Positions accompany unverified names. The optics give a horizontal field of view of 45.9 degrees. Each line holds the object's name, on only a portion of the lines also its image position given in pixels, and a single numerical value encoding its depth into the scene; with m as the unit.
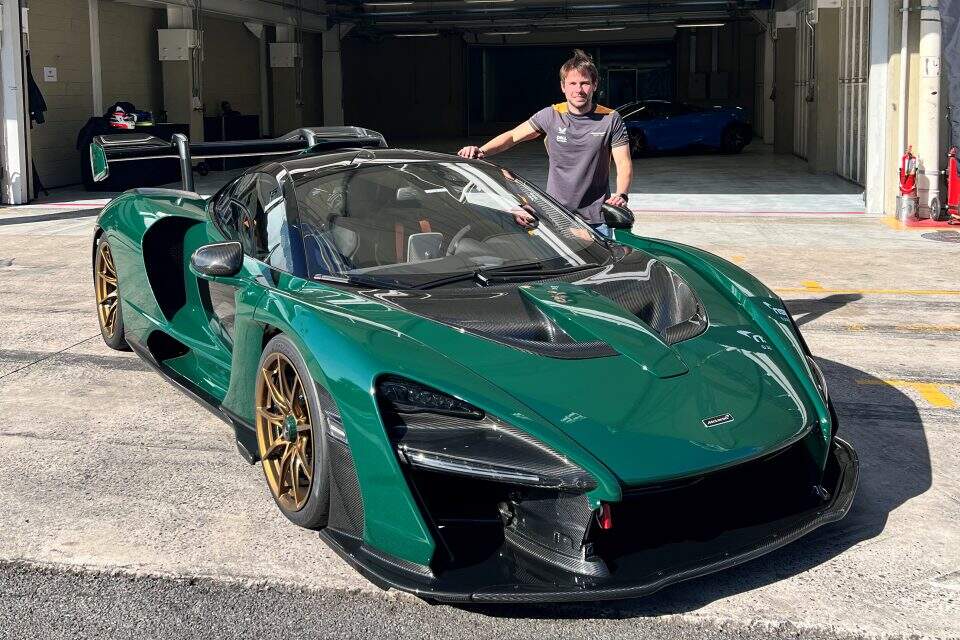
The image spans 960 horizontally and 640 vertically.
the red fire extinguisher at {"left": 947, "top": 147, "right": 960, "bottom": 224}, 11.92
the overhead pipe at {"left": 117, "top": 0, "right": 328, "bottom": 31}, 21.00
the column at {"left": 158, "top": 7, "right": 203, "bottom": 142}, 20.19
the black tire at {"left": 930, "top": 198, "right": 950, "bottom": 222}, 12.16
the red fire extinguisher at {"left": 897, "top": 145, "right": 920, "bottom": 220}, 12.16
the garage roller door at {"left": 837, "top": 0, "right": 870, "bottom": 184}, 16.66
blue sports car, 23.95
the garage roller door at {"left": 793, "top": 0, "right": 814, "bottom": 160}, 20.89
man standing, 6.11
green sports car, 3.13
